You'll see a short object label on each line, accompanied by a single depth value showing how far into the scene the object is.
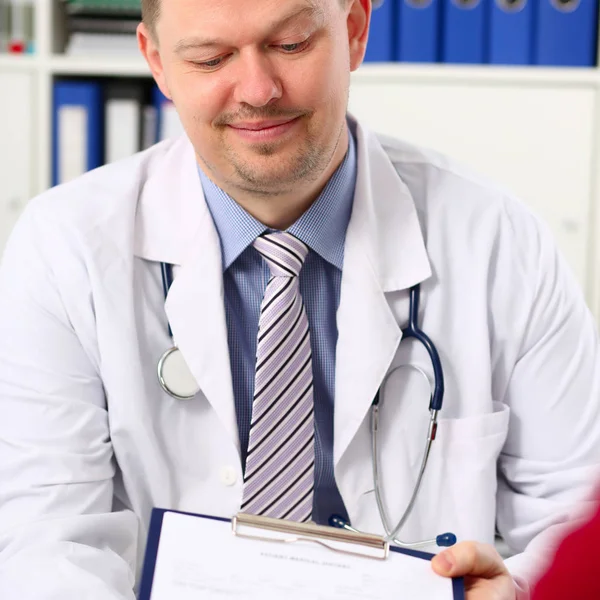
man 1.54
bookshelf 2.12
